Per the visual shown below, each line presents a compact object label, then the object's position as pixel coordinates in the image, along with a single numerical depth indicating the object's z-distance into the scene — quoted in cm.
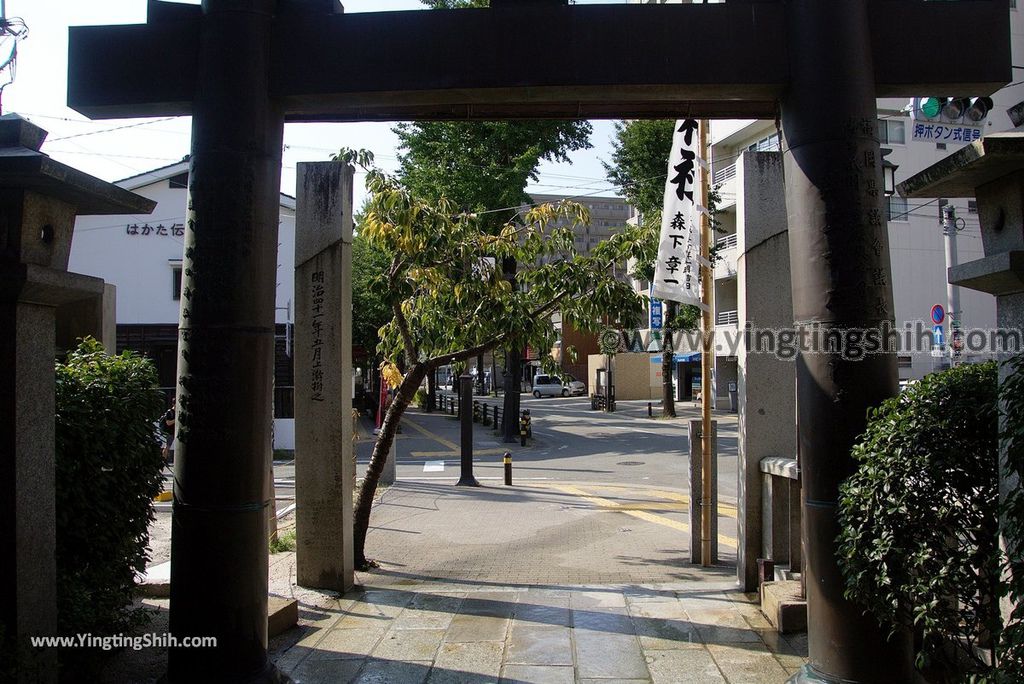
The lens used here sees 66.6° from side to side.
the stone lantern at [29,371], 405
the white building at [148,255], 2784
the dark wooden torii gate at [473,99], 443
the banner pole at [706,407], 879
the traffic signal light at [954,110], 1103
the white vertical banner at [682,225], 844
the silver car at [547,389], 5731
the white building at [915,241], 2889
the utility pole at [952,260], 1811
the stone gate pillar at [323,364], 744
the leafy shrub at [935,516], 361
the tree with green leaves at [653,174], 3278
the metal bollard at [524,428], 2556
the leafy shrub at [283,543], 943
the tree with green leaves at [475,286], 819
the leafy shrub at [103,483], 462
